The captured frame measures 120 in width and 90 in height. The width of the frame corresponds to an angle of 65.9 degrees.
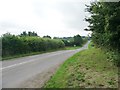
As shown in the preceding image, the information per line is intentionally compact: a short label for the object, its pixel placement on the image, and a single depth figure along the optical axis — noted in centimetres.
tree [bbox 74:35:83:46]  4121
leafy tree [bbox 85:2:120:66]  389
